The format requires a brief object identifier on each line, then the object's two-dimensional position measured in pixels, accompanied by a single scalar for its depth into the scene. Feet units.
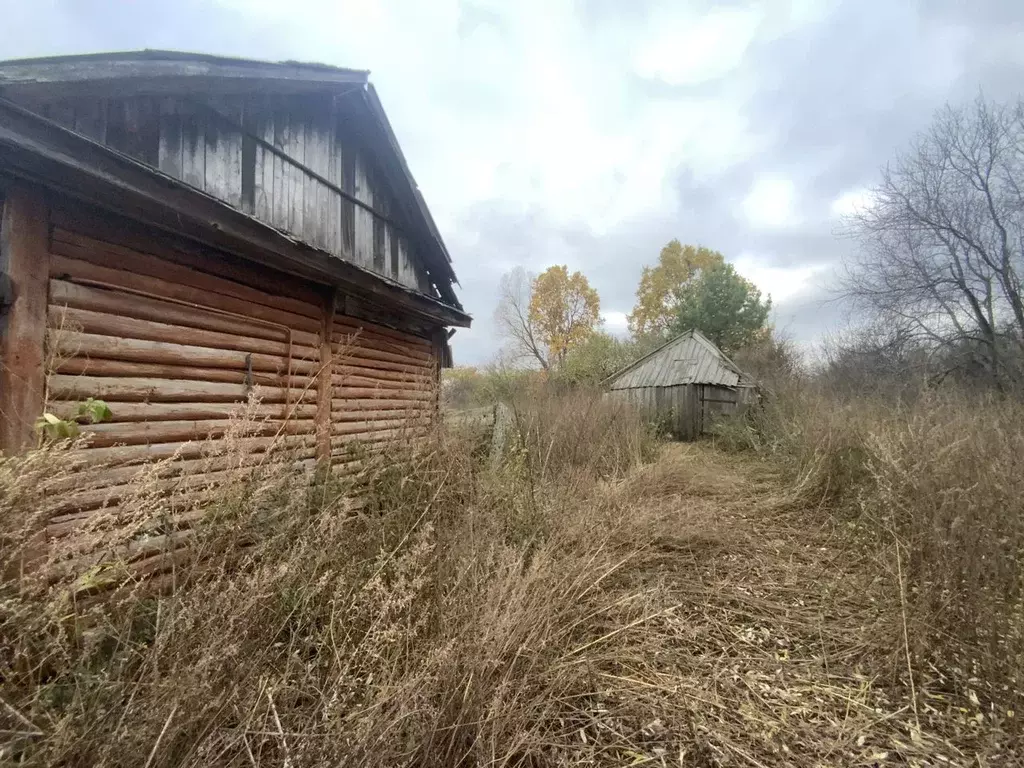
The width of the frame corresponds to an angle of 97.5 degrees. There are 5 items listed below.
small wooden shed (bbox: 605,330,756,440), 53.01
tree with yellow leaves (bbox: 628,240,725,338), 98.78
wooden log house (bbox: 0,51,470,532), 8.47
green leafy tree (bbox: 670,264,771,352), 78.18
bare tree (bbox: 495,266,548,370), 104.12
